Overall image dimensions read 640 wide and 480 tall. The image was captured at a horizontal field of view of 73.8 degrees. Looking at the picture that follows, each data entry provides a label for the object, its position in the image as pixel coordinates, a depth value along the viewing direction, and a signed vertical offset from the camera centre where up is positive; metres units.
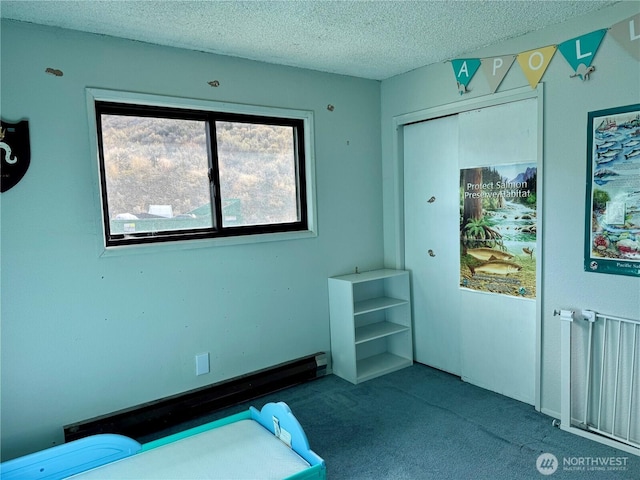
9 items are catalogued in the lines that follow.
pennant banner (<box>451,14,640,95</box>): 2.20 +0.81
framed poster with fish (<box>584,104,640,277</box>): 2.25 -0.01
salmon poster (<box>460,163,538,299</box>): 2.77 -0.24
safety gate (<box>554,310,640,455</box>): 2.31 -1.06
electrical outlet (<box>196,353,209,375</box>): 2.86 -1.06
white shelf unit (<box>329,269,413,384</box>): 3.29 -1.05
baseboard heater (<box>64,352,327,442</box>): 2.51 -1.27
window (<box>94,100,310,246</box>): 2.59 +0.22
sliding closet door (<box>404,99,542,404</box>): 2.81 -0.47
